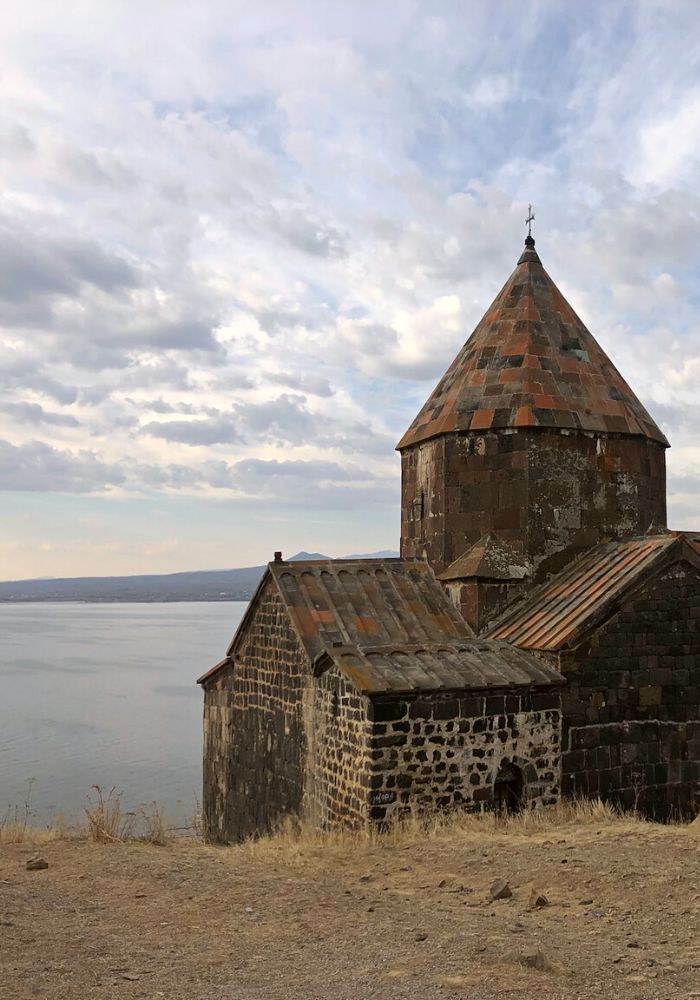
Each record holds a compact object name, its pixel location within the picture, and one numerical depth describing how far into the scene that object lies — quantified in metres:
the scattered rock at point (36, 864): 6.62
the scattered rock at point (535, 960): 4.62
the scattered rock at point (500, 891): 5.94
